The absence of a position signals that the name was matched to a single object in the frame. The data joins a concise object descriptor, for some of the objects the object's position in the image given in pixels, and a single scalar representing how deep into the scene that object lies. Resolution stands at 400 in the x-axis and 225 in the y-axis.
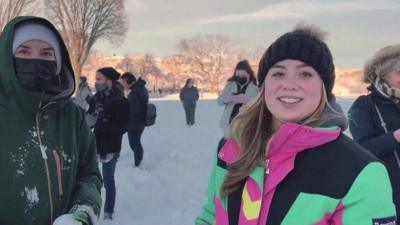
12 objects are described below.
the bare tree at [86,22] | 34.06
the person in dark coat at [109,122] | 6.28
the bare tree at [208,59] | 71.25
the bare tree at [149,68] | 82.39
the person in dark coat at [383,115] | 3.50
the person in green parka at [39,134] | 2.18
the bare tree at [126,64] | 79.03
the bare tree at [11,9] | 24.70
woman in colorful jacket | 1.71
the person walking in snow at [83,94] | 9.65
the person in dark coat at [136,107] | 8.88
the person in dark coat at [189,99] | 18.06
